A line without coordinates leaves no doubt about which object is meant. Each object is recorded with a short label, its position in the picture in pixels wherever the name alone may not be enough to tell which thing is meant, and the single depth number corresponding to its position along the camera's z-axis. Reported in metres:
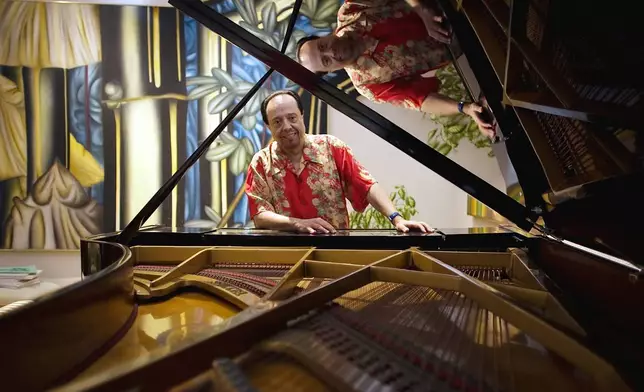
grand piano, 0.84
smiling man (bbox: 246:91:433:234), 2.86
